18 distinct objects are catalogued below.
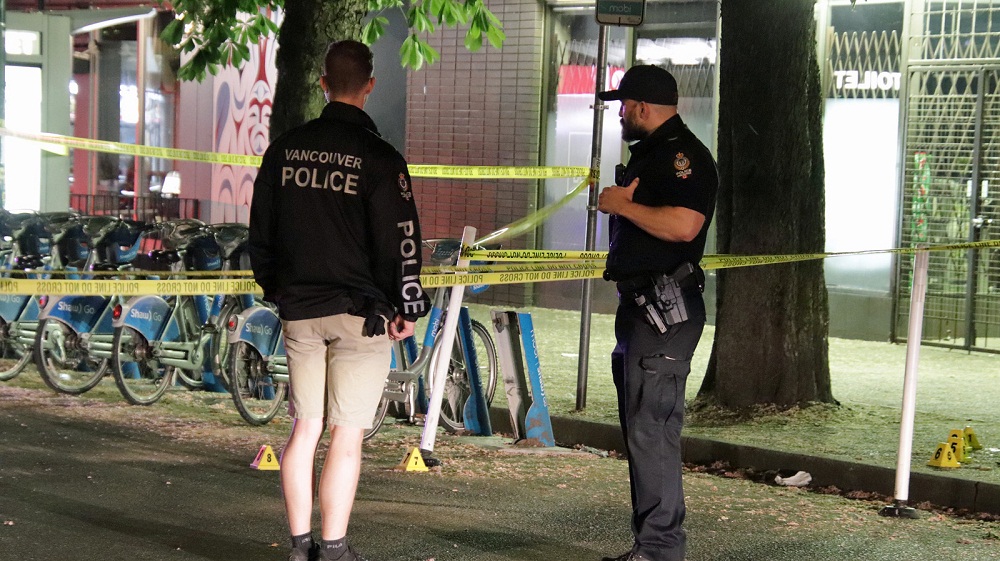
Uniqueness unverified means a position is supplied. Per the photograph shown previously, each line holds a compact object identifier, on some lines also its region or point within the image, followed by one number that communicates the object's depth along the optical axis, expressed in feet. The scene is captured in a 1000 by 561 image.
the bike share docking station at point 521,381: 51.85
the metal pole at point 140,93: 140.97
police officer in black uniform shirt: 32.78
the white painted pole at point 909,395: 40.81
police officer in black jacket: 30.66
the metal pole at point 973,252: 79.92
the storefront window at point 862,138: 82.69
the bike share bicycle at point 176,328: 59.67
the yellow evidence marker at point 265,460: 45.85
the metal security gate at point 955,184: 79.46
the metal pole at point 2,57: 53.83
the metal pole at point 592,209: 56.08
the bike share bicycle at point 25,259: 65.05
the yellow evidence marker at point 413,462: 45.96
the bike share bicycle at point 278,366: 53.26
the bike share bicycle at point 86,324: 61.67
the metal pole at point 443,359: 46.70
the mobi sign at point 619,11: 55.52
